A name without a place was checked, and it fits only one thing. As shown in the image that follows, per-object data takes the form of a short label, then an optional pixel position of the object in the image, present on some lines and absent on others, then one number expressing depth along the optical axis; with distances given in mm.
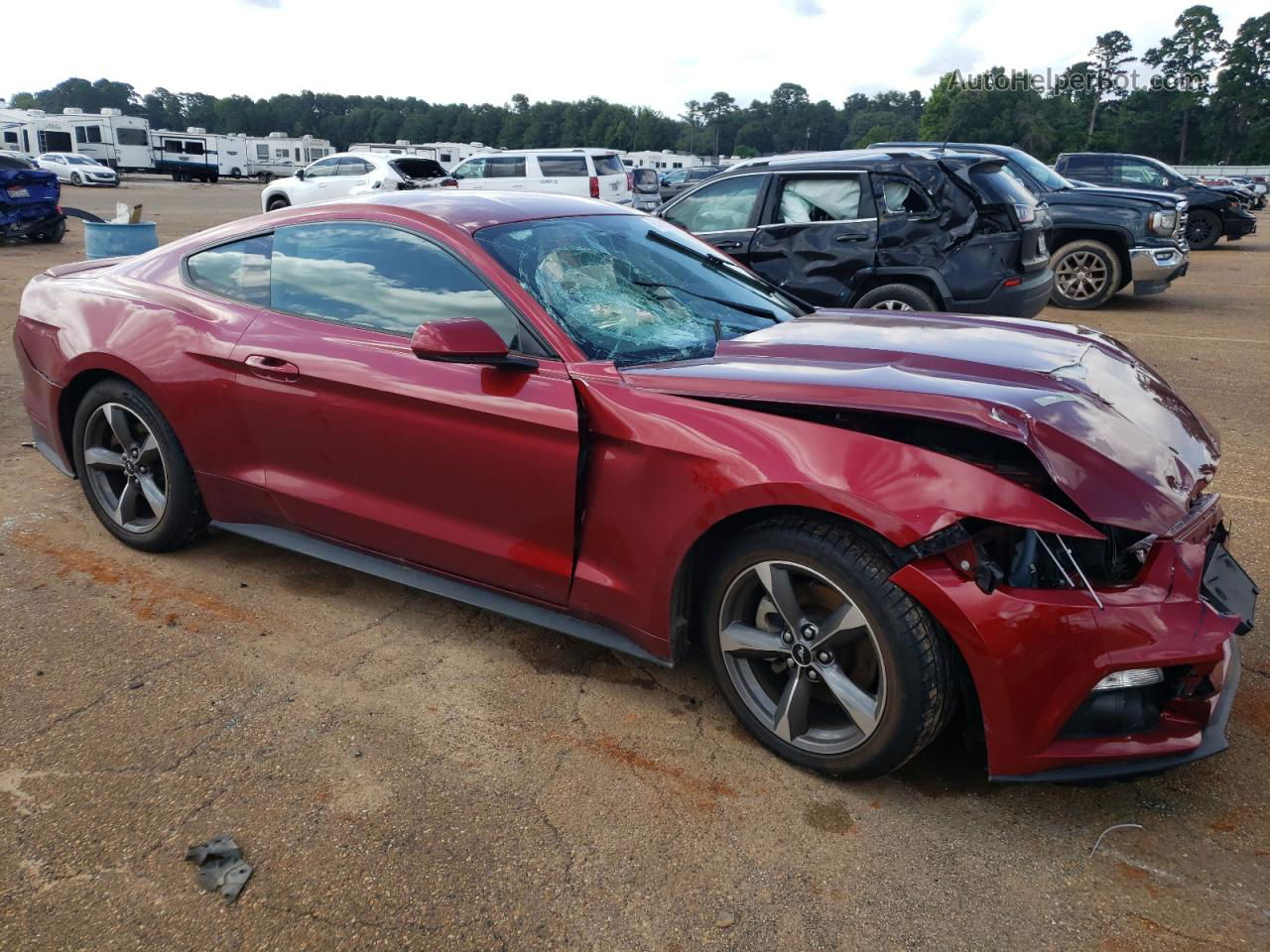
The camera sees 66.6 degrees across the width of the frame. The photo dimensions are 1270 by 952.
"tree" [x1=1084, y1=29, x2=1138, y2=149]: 100125
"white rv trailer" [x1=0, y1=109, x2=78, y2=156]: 45688
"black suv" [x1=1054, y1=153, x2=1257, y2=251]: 16703
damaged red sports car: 2338
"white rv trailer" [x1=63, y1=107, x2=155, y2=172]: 46094
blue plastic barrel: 8688
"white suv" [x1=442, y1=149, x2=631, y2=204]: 20203
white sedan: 36531
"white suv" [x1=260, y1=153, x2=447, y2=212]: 20422
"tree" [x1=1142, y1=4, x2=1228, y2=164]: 89688
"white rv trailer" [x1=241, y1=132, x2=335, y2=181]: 54000
